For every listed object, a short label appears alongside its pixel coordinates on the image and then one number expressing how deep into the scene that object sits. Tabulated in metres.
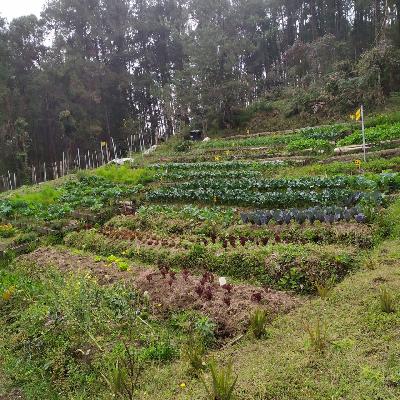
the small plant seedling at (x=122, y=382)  4.95
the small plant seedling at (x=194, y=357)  5.39
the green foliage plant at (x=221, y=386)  4.38
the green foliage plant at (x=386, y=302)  5.66
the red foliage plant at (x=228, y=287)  7.18
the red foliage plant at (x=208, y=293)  7.15
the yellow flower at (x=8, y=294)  8.85
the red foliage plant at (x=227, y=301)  6.83
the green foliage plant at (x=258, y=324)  6.01
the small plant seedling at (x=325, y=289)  6.73
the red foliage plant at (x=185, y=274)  8.06
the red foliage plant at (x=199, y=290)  7.29
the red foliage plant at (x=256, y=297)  6.83
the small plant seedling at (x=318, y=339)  5.06
